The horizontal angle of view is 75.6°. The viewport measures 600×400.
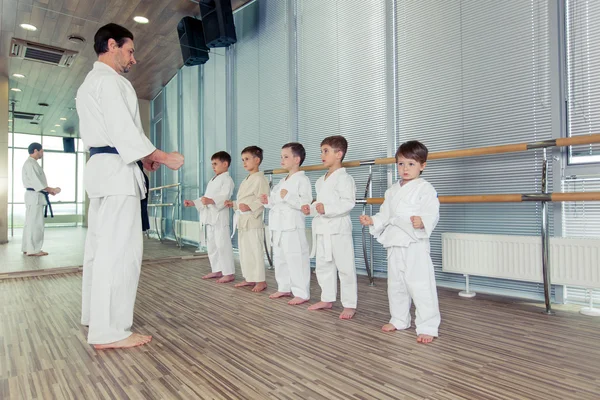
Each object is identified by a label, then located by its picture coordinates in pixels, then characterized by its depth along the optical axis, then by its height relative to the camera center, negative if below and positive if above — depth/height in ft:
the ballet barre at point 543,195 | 6.95 +0.10
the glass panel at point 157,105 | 14.06 +3.75
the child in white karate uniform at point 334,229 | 7.85 -0.54
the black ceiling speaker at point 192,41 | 14.88 +6.51
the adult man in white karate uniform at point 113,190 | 6.11 +0.27
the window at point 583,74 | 7.77 +2.57
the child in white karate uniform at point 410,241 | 6.36 -0.66
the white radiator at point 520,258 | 7.11 -1.17
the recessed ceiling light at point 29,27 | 11.78 +5.53
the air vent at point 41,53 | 11.80 +4.85
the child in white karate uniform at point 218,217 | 11.73 -0.37
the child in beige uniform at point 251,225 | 10.37 -0.55
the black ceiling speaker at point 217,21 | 14.93 +7.25
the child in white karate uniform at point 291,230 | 8.93 -0.61
